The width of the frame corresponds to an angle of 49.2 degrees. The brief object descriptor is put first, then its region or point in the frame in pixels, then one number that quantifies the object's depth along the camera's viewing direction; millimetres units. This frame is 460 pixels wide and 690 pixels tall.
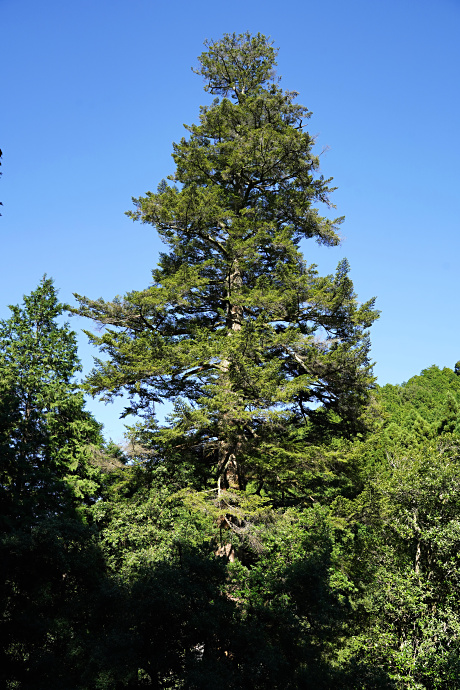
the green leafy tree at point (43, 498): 10141
